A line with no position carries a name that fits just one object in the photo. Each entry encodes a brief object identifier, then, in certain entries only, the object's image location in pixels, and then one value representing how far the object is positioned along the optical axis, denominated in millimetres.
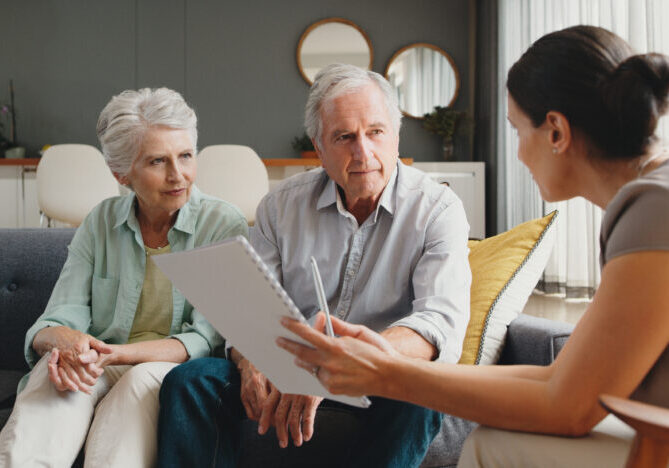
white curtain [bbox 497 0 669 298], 3627
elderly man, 1282
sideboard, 5211
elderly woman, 1376
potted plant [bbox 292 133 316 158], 5328
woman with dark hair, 800
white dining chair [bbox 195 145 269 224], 3949
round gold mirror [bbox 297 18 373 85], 6082
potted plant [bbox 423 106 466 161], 5832
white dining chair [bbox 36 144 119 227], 4254
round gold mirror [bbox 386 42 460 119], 6073
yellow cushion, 1535
